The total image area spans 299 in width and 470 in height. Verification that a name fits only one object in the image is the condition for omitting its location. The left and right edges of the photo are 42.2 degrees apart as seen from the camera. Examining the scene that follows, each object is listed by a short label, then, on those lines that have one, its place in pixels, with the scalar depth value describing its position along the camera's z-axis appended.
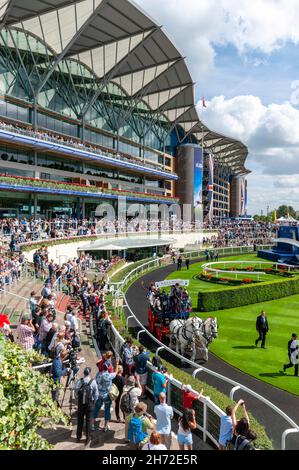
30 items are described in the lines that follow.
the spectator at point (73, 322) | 11.07
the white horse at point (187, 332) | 12.50
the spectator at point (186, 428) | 6.16
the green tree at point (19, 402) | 4.00
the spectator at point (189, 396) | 7.84
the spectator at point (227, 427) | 6.29
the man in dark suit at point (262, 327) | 13.91
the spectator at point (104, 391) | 7.58
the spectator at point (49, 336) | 9.22
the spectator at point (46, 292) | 13.47
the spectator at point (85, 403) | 6.98
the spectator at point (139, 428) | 6.32
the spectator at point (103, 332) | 12.08
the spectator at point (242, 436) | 5.56
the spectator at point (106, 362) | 7.96
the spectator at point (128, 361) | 9.36
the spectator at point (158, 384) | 8.11
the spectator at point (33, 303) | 11.93
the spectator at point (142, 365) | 9.17
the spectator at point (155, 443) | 5.18
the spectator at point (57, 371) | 7.76
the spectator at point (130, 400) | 7.47
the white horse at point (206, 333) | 12.19
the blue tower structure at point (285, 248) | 41.53
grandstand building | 35.81
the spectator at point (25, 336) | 8.91
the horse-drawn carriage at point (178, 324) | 12.41
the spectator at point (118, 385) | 8.18
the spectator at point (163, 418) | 6.71
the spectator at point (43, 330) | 9.72
